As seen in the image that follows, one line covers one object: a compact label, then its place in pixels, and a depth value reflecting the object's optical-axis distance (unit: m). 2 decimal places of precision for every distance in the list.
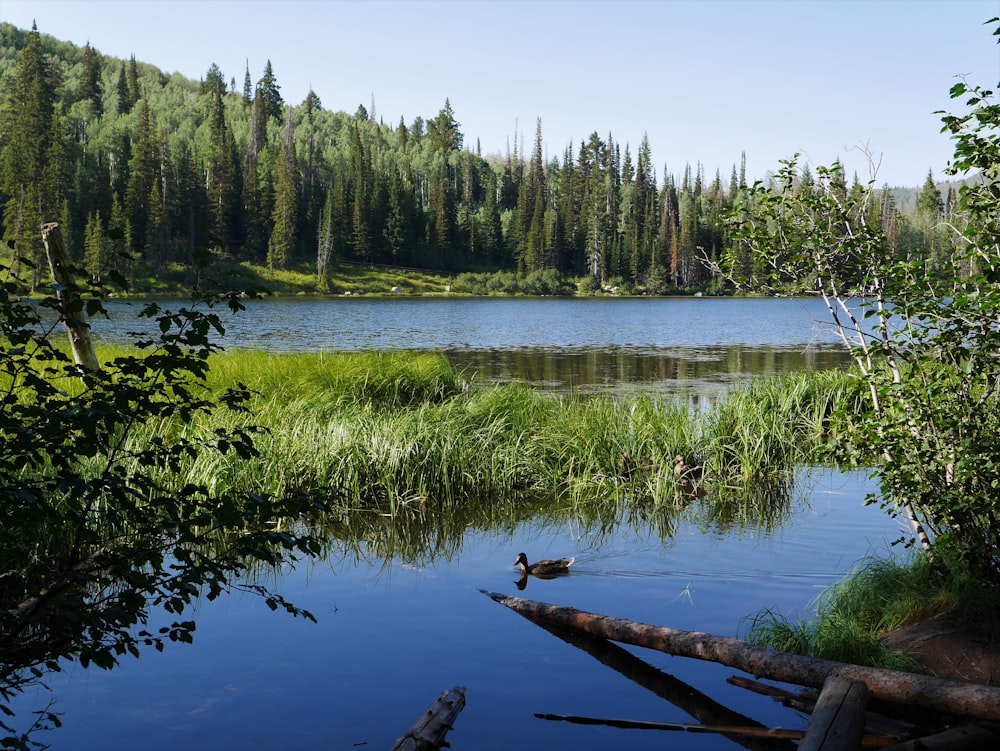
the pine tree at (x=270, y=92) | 157.38
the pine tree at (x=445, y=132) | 152.88
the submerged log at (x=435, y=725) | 4.57
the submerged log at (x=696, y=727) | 4.84
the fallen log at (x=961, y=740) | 4.09
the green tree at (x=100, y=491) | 3.30
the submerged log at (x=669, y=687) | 5.00
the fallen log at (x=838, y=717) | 4.13
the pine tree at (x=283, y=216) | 95.75
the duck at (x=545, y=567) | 8.02
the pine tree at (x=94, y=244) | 71.75
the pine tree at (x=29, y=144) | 77.31
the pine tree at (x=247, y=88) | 165.79
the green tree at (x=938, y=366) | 5.37
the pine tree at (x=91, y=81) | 130.38
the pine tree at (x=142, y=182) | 90.94
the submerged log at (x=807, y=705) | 4.70
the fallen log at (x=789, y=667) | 4.35
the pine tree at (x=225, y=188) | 99.19
